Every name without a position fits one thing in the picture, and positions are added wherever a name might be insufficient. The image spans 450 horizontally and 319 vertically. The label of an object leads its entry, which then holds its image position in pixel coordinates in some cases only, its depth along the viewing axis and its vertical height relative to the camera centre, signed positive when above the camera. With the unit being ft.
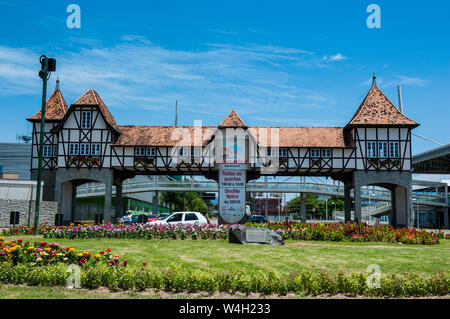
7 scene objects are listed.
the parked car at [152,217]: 122.89 -4.50
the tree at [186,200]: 246.68 +1.64
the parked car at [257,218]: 144.01 -5.13
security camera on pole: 66.18 +20.17
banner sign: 100.17 +2.80
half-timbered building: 110.22 +14.77
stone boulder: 60.23 -4.72
